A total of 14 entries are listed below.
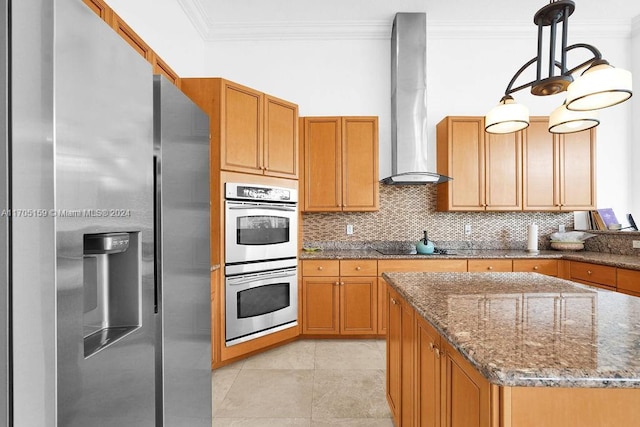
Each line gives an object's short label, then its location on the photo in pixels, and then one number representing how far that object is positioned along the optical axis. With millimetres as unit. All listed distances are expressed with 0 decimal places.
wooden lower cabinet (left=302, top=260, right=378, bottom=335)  3180
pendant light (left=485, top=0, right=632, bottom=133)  1201
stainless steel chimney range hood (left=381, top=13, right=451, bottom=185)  3447
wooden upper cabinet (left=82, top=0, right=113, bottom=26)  1716
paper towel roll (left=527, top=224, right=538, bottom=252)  3527
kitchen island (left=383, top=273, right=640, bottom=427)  713
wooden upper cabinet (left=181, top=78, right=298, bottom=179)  2629
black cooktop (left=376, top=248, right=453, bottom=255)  3404
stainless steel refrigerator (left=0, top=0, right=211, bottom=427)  572
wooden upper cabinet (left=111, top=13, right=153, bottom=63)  1928
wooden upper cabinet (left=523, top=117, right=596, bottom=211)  3373
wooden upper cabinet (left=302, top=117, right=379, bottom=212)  3418
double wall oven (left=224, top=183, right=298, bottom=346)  2646
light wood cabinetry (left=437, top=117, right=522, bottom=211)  3398
